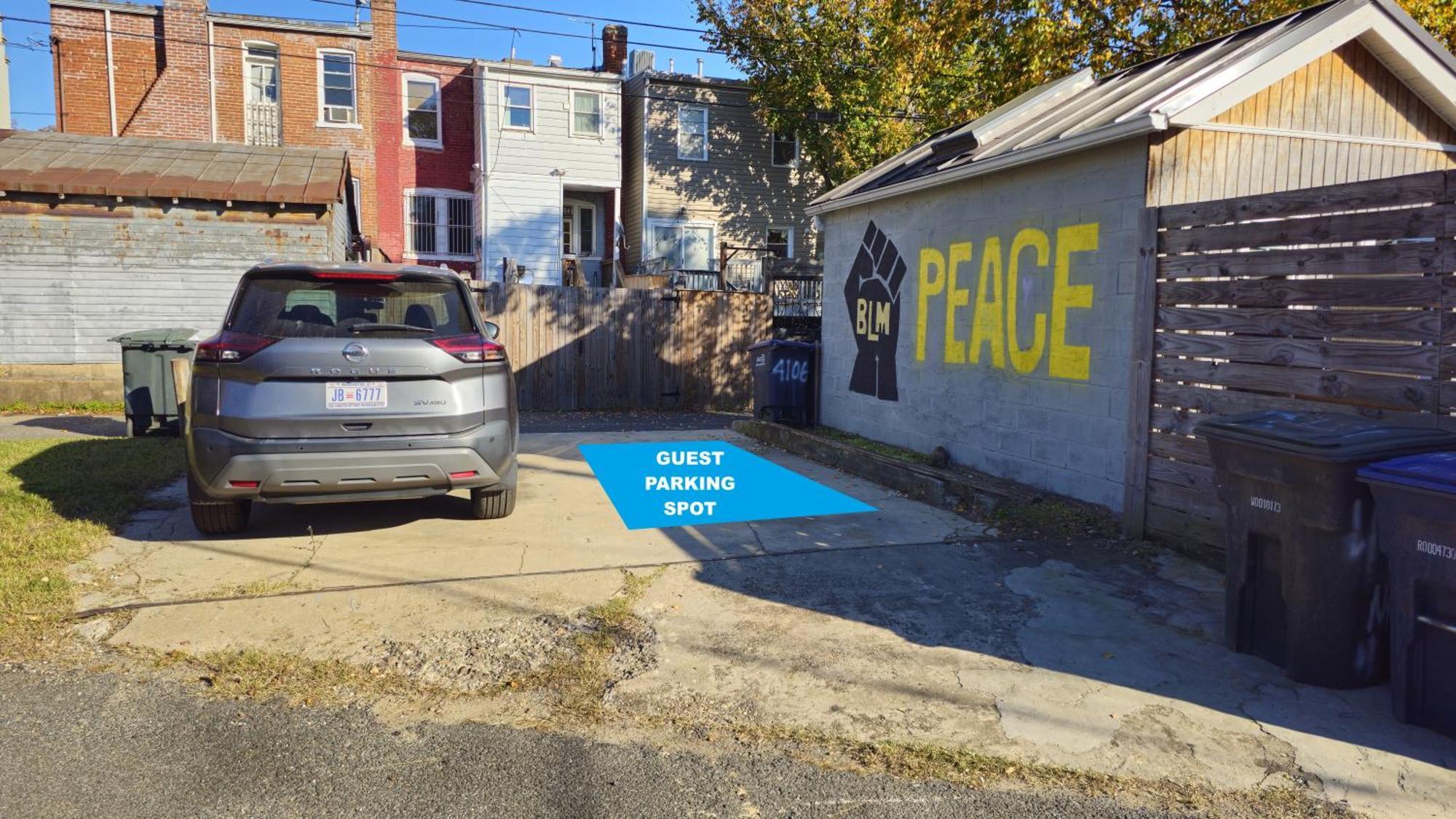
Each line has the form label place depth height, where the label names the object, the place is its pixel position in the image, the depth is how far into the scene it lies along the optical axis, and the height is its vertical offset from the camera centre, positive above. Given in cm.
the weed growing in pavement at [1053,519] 657 -138
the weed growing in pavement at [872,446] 918 -128
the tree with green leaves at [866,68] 1485 +574
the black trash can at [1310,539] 377 -88
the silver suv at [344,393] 546 -44
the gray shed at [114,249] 1344 +104
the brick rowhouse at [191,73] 2153 +585
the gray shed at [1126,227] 596 +78
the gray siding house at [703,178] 2527 +421
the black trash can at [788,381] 1184 -70
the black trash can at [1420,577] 333 -90
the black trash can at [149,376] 1027 -65
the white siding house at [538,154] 2400 +453
